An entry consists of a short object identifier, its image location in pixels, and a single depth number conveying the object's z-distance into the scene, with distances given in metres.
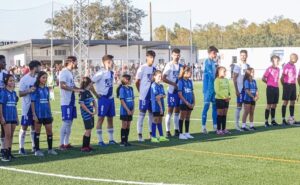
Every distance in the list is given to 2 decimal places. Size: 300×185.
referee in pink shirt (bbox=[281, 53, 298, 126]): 16.45
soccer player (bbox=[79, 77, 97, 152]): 11.69
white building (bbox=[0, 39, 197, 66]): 59.97
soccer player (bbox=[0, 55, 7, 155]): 11.23
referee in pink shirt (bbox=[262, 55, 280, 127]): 16.20
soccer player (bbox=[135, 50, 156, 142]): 13.26
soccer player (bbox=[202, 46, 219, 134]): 14.84
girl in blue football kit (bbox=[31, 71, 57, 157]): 11.34
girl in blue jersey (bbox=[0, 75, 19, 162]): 10.78
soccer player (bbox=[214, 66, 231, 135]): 14.57
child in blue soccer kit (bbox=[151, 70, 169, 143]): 13.03
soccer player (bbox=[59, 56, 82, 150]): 11.99
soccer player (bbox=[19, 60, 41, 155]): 11.47
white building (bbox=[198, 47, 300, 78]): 59.34
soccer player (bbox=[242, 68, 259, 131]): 15.25
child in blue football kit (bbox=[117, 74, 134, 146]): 12.48
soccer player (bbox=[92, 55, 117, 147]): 12.55
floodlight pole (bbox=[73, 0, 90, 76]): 34.34
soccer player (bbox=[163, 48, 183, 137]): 13.77
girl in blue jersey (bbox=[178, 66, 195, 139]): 13.80
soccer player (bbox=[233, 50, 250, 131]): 15.23
